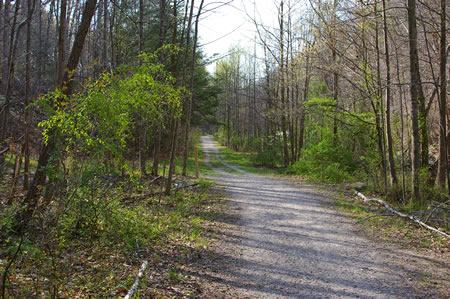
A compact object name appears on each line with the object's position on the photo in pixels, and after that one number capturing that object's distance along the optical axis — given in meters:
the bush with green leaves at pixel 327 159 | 16.76
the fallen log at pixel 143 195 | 9.96
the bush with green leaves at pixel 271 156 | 26.39
